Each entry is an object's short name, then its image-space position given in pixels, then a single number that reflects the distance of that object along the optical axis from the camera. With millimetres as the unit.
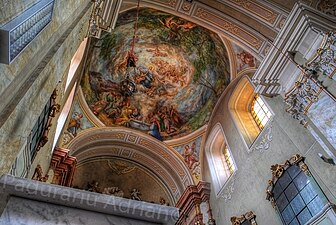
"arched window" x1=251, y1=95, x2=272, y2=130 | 9508
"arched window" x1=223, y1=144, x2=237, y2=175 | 10462
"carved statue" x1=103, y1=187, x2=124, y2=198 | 14176
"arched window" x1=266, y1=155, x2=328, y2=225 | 6148
